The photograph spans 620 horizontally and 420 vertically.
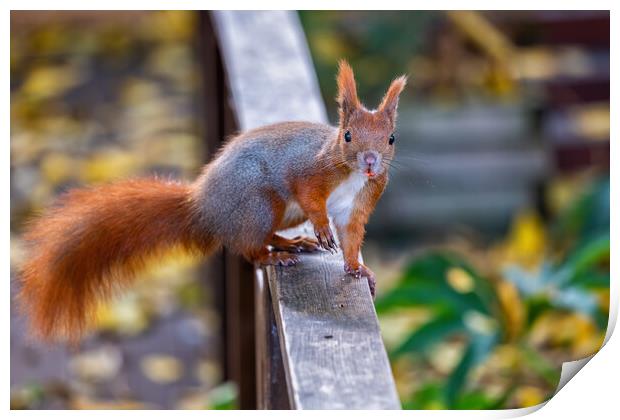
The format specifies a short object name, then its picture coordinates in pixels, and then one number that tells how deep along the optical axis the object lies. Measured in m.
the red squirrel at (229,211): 4.88
